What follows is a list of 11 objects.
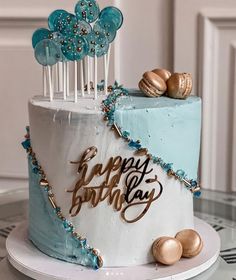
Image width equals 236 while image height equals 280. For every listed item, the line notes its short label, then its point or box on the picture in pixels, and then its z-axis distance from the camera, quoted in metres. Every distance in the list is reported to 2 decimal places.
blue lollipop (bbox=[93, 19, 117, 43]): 0.77
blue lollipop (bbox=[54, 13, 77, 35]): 0.74
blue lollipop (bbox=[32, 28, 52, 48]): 0.77
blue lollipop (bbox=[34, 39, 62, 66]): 0.75
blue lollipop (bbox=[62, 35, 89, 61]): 0.74
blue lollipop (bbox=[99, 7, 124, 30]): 0.78
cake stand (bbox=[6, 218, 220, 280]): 0.71
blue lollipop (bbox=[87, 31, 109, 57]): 0.76
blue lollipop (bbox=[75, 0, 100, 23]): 0.77
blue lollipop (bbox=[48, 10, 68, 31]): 0.76
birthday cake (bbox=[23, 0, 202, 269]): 0.72
